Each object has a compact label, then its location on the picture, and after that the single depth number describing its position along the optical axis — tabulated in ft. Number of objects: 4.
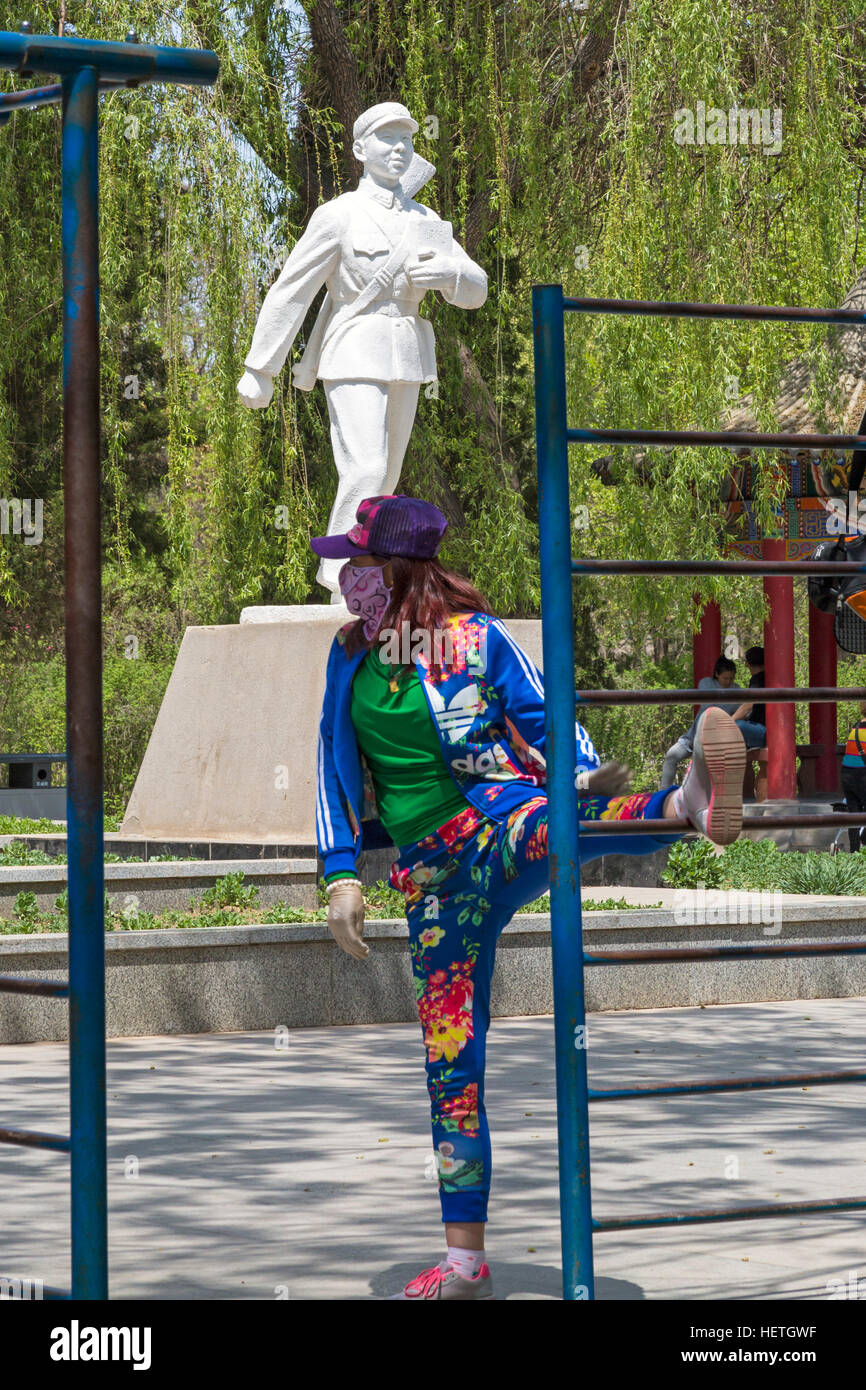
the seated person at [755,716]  54.90
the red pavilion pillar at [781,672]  54.34
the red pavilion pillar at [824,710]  64.08
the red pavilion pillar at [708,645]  61.16
